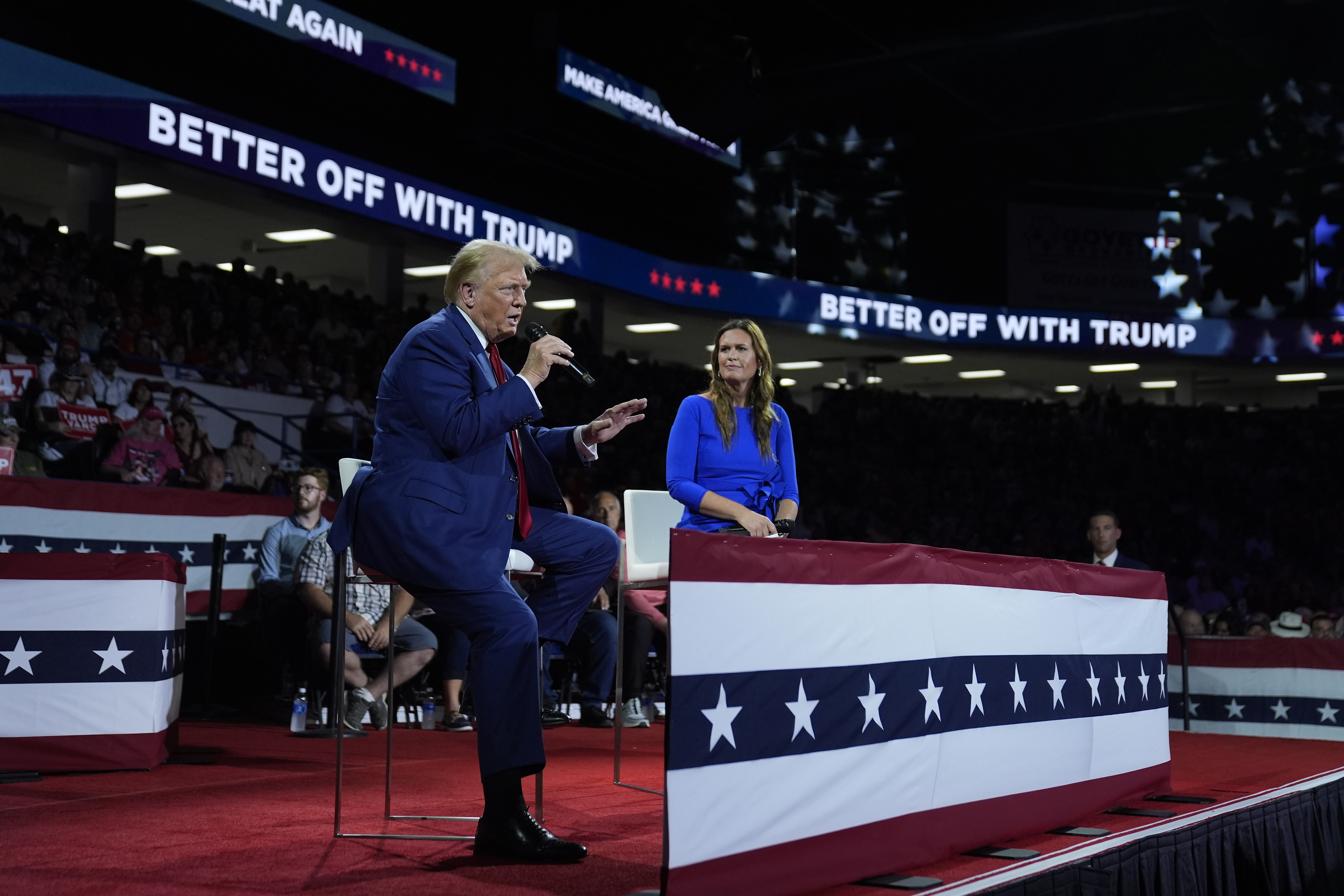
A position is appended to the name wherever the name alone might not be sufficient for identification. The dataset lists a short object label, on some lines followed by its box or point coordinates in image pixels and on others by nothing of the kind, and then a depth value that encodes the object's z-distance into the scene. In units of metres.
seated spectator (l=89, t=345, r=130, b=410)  8.45
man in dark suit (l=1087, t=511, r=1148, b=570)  6.42
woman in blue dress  3.75
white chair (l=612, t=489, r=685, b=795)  3.89
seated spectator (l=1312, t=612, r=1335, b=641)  10.38
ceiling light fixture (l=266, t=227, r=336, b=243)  15.34
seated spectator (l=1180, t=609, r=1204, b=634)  10.84
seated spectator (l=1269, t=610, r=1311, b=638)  11.62
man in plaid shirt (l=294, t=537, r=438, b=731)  5.59
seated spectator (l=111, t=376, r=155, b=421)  8.28
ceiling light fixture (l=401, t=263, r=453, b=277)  16.38
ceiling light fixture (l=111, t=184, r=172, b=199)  13.82
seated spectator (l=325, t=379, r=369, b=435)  10.82
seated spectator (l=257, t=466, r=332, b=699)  5.93
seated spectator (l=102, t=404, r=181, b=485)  7.54
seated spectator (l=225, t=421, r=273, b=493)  8.56
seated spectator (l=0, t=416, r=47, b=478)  6.38
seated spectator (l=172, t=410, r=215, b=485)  8.23
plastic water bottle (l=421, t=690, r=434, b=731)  5.99
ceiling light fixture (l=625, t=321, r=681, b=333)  20.11
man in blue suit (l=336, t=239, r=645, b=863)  2.58
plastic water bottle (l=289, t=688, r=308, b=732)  5.68
